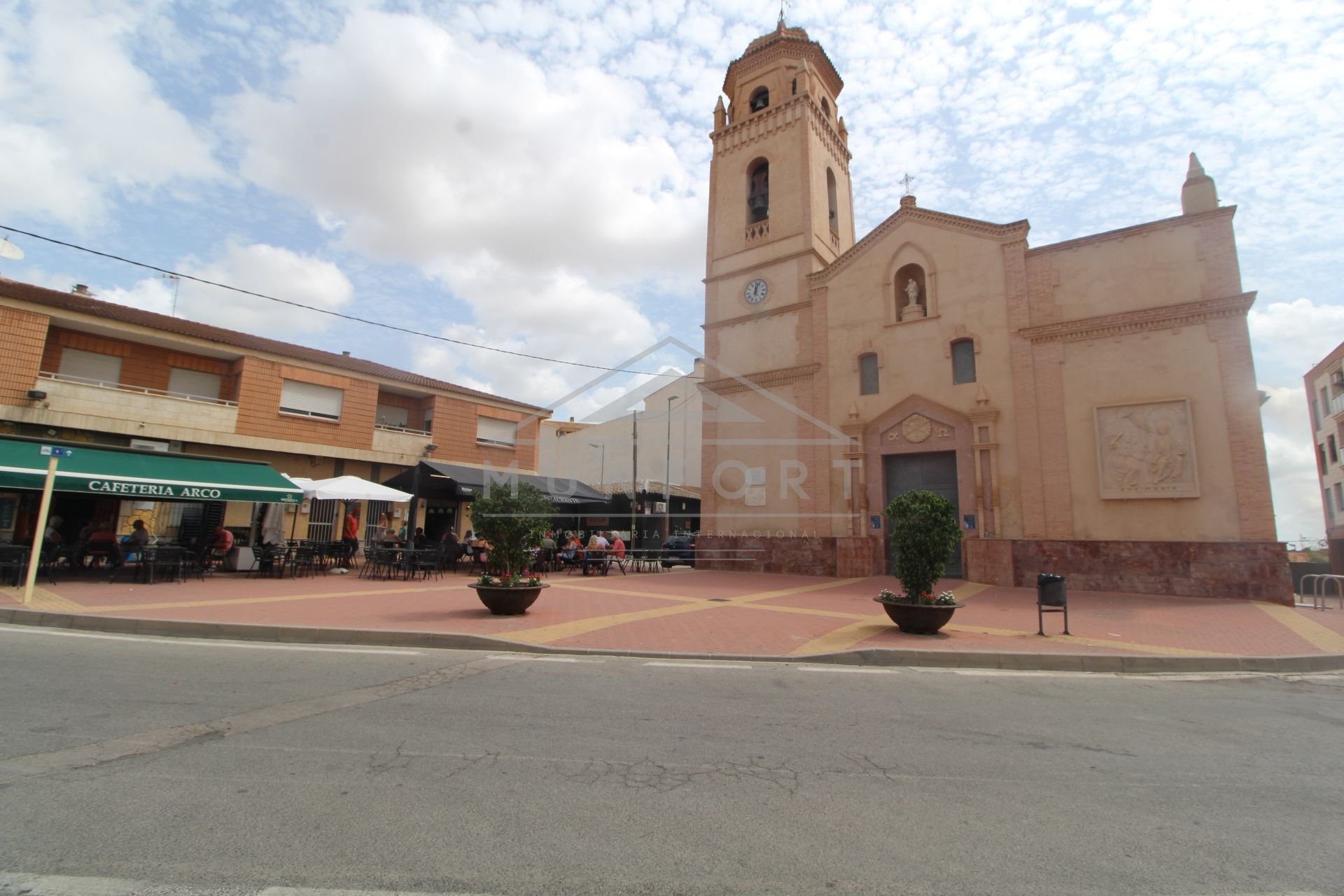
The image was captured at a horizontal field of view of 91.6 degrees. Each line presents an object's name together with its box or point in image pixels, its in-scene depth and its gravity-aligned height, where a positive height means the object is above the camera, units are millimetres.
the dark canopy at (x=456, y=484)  18203 +1686
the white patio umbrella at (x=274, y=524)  18375 +402
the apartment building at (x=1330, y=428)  34719 +7370
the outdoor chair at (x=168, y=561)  13273 -503
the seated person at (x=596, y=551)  18734 -160
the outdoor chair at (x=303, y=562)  16000 -554
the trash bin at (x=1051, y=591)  9062 -499
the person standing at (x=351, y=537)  17531 +99
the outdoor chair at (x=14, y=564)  11891 -569
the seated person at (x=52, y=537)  13539 -58
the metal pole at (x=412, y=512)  18047 +867
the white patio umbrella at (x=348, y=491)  16641 +1281
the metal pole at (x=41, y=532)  10133 +31
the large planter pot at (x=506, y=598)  10062 -832
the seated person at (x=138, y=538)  14648 -34
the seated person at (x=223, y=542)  16547 -101
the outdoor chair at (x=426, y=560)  15758 -437
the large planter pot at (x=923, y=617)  9094 -890
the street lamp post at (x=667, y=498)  30922 +2403
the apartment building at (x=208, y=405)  17688 +4338
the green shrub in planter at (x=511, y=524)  10219 +314
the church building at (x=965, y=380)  14766 +4690
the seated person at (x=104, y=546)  14047 -236
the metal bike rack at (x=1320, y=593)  13297 -706
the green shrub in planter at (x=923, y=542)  9398 +140
